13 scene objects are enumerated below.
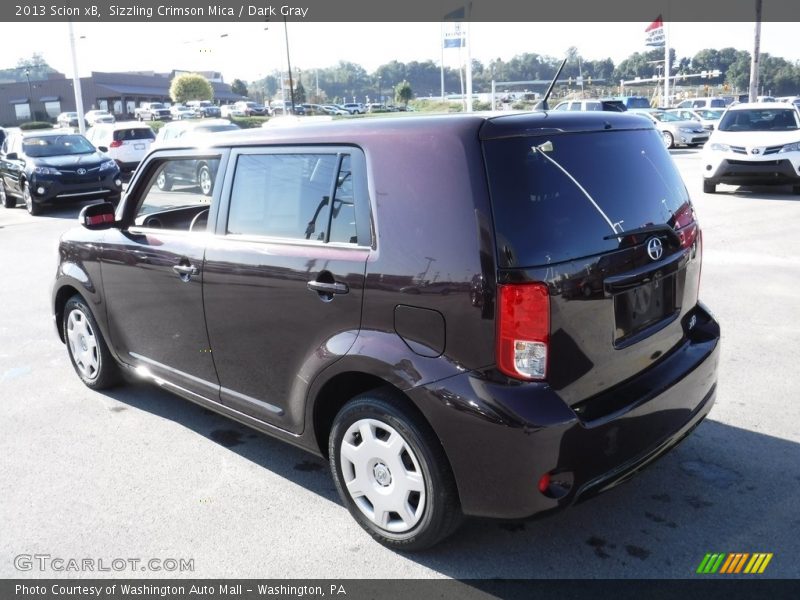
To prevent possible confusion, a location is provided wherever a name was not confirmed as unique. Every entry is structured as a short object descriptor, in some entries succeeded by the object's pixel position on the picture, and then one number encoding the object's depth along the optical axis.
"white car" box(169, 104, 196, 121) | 62.72
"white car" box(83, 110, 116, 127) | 55.53
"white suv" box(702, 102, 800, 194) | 13.32
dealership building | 88.50
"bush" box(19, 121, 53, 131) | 63.28
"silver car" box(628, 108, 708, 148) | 27.70
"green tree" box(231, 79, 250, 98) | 128.75
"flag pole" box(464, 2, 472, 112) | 33.03
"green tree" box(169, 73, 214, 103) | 79.94
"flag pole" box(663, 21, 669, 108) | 44.13
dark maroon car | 2.63
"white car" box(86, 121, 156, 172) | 21.06
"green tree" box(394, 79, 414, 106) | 70.81
